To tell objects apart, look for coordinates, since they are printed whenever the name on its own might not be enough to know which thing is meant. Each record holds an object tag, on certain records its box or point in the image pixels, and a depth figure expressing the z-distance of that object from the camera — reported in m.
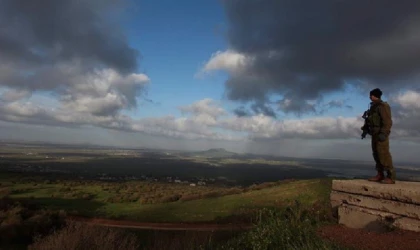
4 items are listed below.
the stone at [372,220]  6.86
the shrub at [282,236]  6.37
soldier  8.23
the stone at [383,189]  6.95
